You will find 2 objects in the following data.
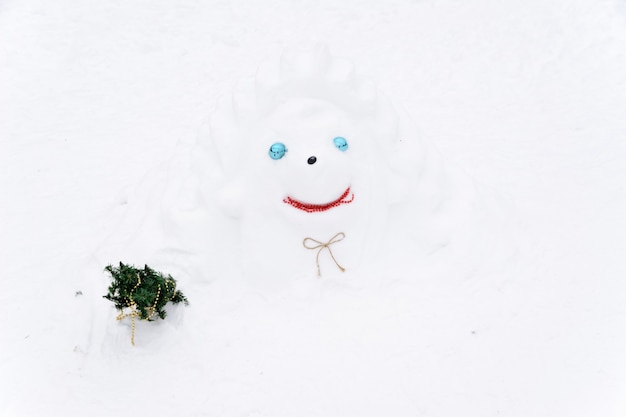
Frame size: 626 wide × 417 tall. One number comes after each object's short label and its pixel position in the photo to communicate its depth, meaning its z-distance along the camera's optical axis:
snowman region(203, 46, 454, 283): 3.78
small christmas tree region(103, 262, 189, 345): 3.63
